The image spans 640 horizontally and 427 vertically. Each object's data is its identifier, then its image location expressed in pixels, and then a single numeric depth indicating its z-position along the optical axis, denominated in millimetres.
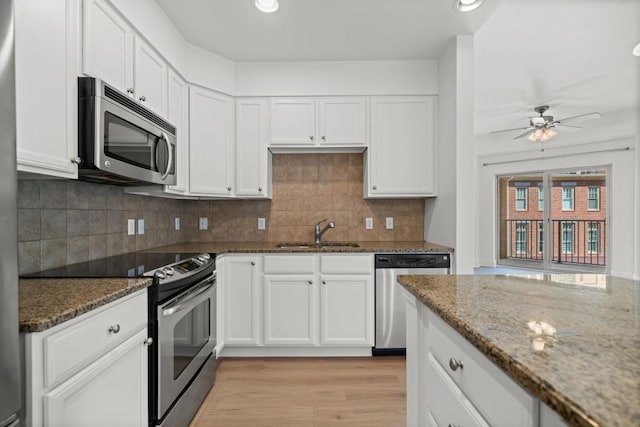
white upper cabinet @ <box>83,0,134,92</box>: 1602
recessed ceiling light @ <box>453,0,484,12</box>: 2139
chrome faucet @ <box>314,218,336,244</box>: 3296
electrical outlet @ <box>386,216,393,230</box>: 3473
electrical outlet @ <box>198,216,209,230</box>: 3436
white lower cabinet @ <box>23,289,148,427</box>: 971
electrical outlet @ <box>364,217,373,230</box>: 3477
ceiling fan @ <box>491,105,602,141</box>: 4645
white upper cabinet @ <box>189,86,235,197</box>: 2852
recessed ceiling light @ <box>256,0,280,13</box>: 2213
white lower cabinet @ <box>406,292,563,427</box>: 655
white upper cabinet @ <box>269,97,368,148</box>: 3146
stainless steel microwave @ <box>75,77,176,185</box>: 1533
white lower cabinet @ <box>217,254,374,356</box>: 2836
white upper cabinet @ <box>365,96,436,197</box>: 3121
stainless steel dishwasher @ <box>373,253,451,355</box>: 2824
